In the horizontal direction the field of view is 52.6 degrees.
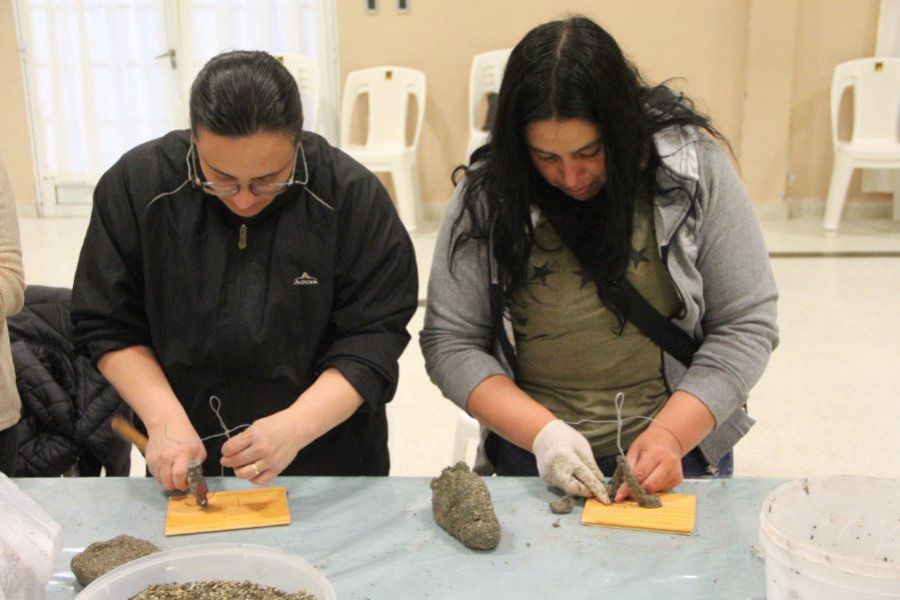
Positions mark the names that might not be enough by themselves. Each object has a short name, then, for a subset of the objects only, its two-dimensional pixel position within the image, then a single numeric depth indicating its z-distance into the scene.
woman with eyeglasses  1.41
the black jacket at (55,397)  1.87
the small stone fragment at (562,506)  1.30
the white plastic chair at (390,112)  5.54
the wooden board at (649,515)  1.25
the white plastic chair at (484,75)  5.50
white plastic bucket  1.06
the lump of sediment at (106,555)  1.13
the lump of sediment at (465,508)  1.20
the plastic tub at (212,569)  1.07
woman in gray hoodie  1.35
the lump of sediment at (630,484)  1.30
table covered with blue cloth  1.14
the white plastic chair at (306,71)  5.61
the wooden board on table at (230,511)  1.28
